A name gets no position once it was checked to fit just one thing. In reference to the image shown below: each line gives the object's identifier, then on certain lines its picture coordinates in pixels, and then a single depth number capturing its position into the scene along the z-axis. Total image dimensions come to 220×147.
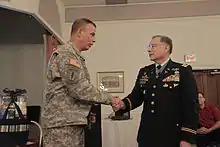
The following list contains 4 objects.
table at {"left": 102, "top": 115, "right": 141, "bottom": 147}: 4.44
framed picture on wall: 4.93
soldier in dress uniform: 2.05
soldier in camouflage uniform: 1.84
